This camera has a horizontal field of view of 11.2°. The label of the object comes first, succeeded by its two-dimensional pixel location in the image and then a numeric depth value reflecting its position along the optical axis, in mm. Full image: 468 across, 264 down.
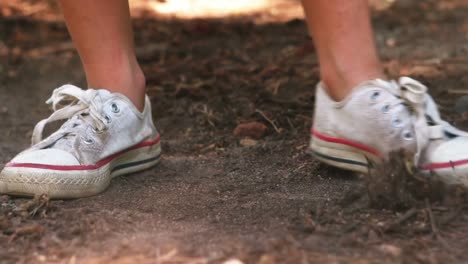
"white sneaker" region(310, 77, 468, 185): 2752
